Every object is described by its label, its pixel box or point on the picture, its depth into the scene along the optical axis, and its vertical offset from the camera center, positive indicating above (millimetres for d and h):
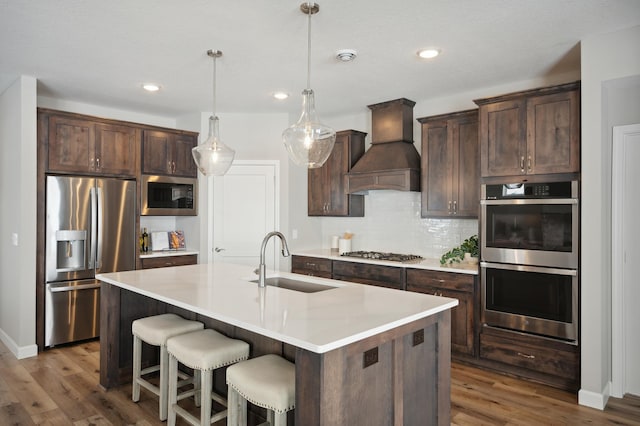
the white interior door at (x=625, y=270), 3346 -438
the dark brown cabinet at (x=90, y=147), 4465 +741
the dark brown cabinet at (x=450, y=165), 4207 +503
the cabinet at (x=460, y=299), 3906 -780
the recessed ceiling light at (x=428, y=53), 3352 +1289
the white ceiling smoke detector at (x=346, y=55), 3359 +1281
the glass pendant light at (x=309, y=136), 2707 +504
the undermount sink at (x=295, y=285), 3023 -519
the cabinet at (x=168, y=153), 5215 +769
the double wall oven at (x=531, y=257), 3334 -352
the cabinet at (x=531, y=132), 3330 +687
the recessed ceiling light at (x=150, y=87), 4312 +1314
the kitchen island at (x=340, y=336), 1792 -588
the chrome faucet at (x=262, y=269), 2818 -369
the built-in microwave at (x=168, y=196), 5168 +232
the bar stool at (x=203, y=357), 2428 -839
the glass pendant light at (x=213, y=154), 3455 +495
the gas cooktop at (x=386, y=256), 4592 -473
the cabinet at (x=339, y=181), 5312 +430
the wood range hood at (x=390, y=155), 4633 +670
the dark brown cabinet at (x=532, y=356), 3346 -1180
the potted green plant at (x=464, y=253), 4227 -386
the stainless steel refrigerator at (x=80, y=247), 4348 -357
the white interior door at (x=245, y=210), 5520 +55
